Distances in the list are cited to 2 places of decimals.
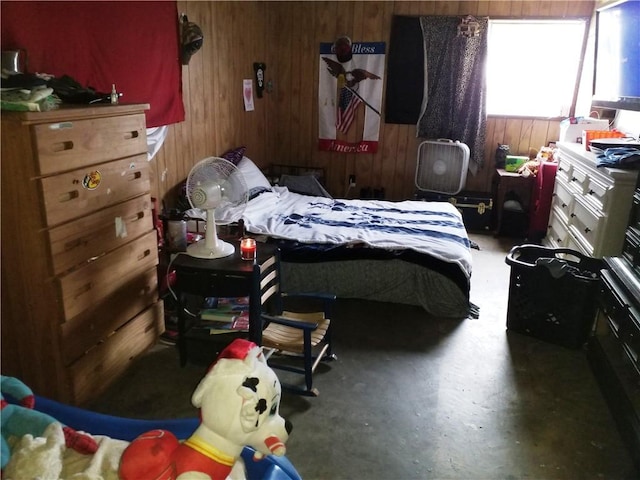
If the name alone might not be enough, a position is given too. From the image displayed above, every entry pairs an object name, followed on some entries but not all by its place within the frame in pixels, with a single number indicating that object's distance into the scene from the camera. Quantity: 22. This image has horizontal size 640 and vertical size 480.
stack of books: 2.58
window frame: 4.73
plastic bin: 2.69
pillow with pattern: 4.25
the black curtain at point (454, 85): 4.87
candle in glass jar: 2.46
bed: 3.14
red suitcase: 4.44
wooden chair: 2.34
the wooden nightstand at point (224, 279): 2.33
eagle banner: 5.11
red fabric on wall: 2.21
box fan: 4.83
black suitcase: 4.90
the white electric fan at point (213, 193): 2.42
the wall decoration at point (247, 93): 4.64
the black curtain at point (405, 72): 4.96
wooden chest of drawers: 1.83
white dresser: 2.85
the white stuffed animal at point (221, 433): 1.17
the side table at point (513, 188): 4.71
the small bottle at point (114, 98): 2.21
